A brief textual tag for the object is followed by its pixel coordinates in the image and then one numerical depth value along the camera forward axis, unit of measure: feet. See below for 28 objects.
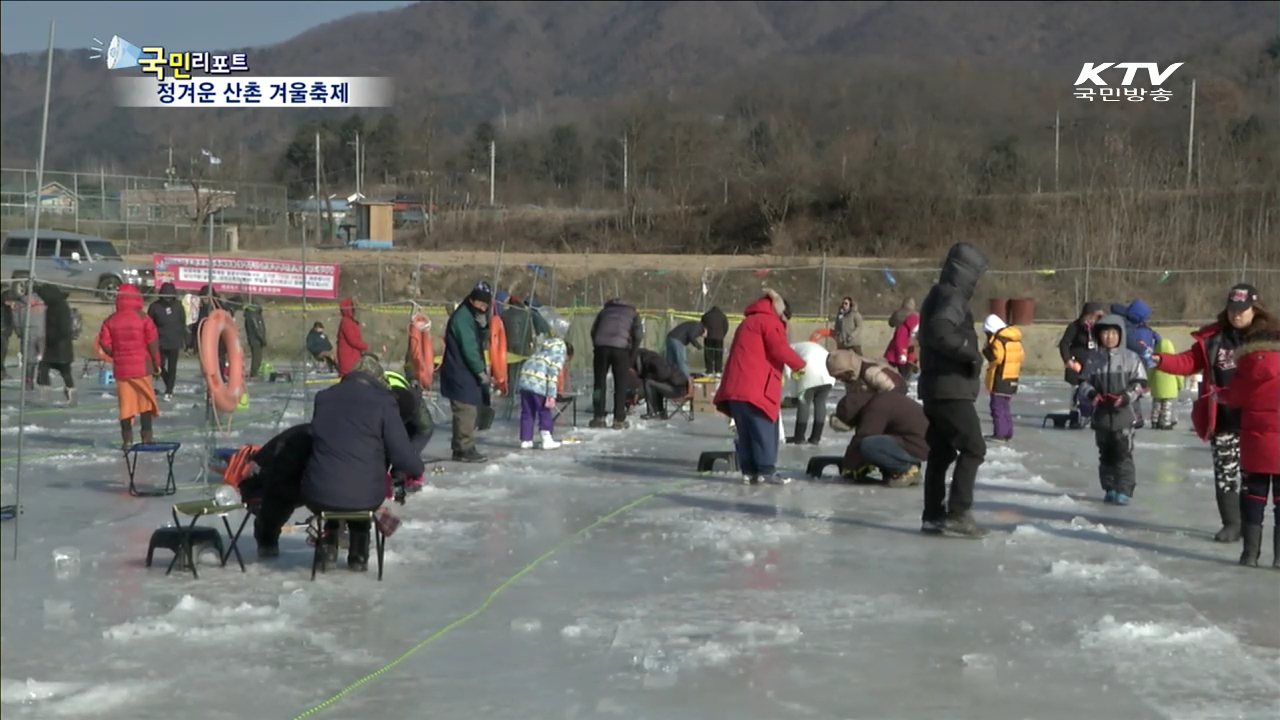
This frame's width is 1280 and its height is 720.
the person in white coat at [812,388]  45.39
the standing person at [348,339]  53.52
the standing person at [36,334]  52.85
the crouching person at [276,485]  26.03
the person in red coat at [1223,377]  26.58
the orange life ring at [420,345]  49.65
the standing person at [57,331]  52.21
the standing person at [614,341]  50.88
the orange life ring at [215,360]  36.11
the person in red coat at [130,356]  41.39
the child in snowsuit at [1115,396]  33.71
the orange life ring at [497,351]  45.93
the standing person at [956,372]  28.50
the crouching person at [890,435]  36.81
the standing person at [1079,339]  49.73
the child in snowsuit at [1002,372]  47.83
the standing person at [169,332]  61.11
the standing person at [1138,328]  46.11
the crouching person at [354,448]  24.70
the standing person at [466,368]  40.86
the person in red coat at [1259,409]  25.57
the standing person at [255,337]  72.18
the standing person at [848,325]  70.49
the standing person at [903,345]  60.64
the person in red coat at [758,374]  36.50
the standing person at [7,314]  64.14
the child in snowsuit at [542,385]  43.93
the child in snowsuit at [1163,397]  53.31
